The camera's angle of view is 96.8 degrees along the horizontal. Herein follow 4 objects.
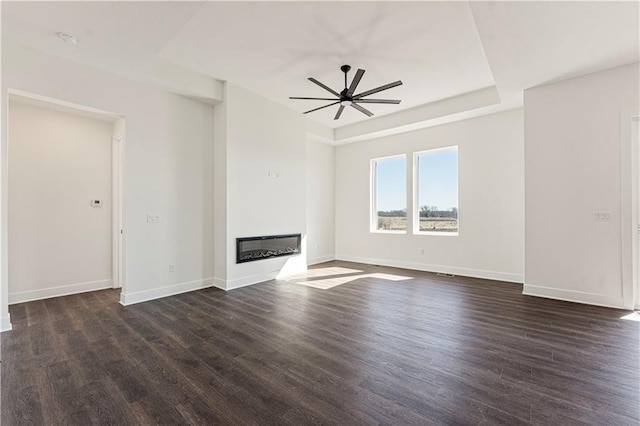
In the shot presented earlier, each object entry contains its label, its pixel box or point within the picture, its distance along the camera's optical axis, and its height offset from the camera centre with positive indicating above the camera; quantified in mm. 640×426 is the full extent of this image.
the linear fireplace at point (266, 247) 4832 -608
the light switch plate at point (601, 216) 3646 -34
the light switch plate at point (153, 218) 4145 -60
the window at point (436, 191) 5832 +478
